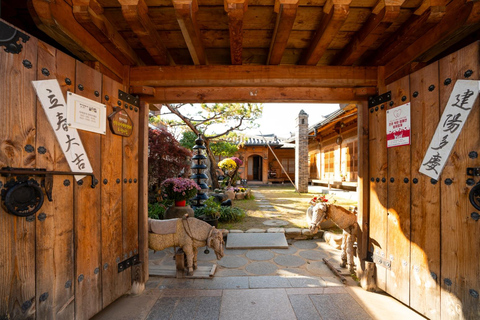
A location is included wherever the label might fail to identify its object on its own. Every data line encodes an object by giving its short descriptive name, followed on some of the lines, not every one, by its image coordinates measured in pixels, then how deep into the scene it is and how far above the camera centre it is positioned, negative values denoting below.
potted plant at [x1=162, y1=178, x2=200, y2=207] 4.72 -0.61
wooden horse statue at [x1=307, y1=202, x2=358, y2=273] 2.93 -0.84
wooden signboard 2.23 +0.49
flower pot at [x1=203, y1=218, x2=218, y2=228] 4.84 -1.42
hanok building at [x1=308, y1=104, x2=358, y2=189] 9.09 +0.87
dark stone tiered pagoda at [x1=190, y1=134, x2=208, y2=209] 5.79 -0.34
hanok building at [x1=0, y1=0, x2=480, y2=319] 1.58 +0.48
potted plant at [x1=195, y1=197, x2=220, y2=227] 4.89 -1.35
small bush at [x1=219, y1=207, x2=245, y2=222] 5.90 -1.56
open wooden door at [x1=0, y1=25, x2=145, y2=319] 1.47 -0.47
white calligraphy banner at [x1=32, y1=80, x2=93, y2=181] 1.64 +0.34
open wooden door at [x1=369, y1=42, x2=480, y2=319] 1.69 -0.46
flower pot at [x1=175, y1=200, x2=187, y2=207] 4.86 -0.98
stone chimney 12.53 +0.72
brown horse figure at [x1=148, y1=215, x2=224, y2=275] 2.79 -1.05
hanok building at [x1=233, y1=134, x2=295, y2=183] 19.25 +0.54
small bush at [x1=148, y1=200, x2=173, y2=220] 5.12 -1.30
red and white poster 2.16 +0.44
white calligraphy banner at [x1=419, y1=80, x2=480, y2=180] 1.68 +0.36
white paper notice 1.83 +0.50
